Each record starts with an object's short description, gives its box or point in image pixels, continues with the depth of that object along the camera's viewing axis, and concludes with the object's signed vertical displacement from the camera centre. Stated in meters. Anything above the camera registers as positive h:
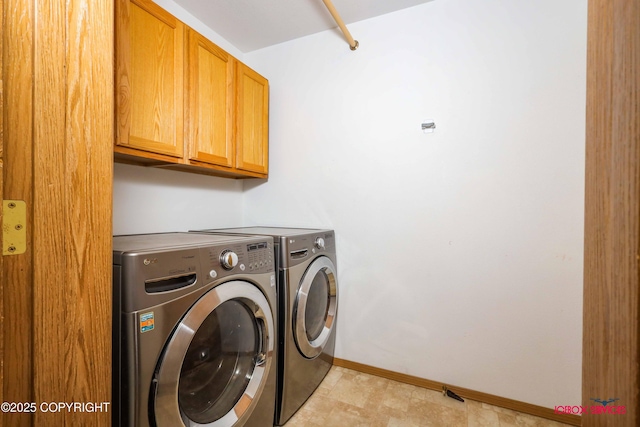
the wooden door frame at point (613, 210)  0.31 +0.00
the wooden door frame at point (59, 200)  0.58 +0.03
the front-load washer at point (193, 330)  0.84 -0.43
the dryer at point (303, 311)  1.46 -0.59
